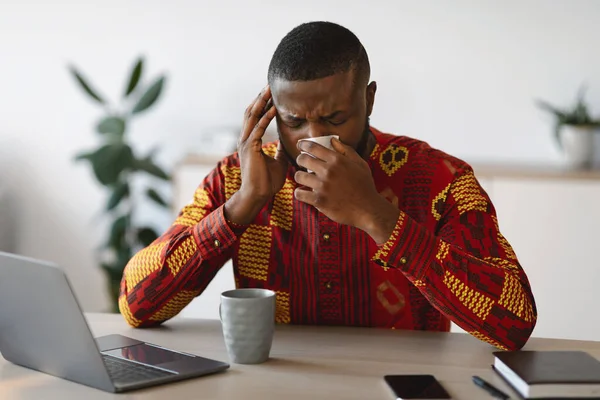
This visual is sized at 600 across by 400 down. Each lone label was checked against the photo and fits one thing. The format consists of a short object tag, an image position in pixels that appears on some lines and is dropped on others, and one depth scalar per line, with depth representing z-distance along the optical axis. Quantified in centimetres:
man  136
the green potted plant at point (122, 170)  309
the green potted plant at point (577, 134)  292
